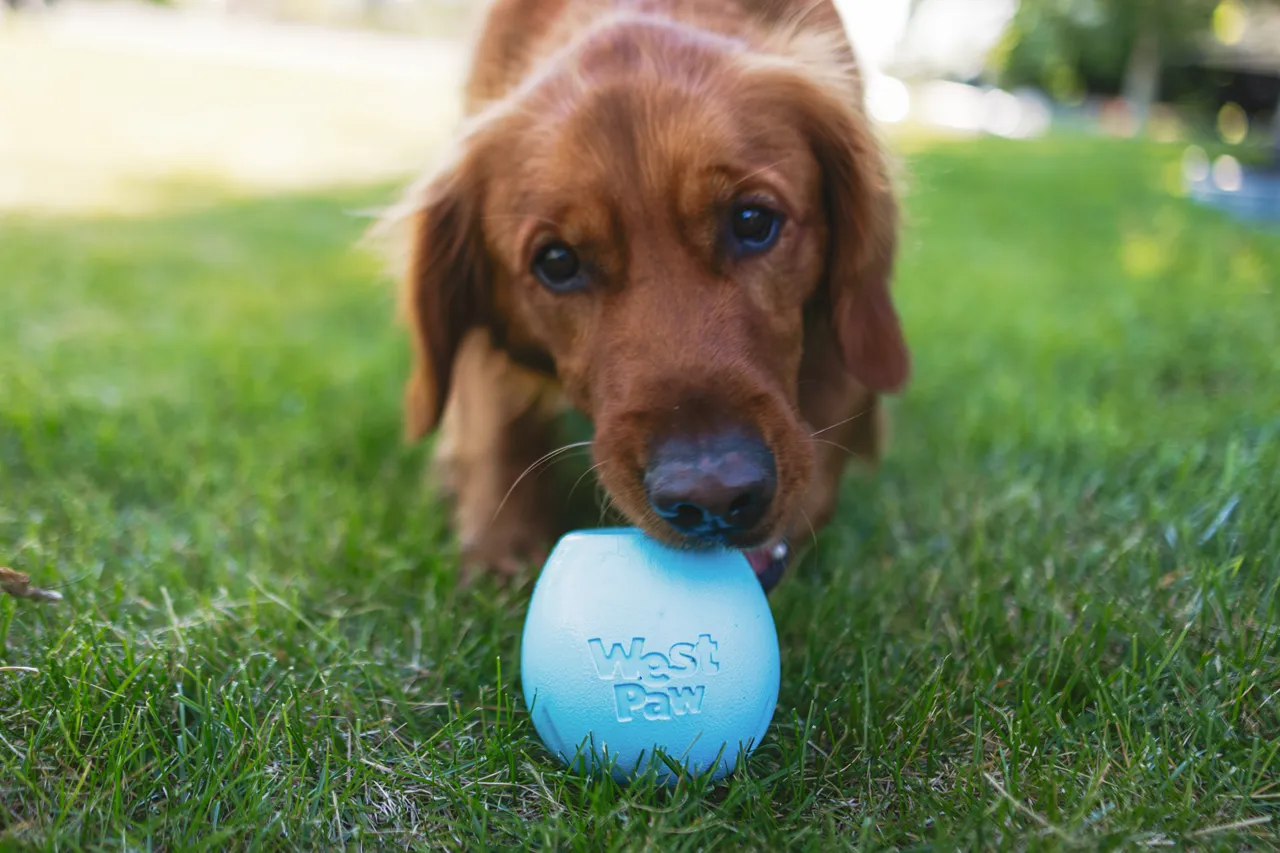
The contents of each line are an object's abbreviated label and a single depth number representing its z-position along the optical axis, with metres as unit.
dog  0.45
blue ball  0.39
